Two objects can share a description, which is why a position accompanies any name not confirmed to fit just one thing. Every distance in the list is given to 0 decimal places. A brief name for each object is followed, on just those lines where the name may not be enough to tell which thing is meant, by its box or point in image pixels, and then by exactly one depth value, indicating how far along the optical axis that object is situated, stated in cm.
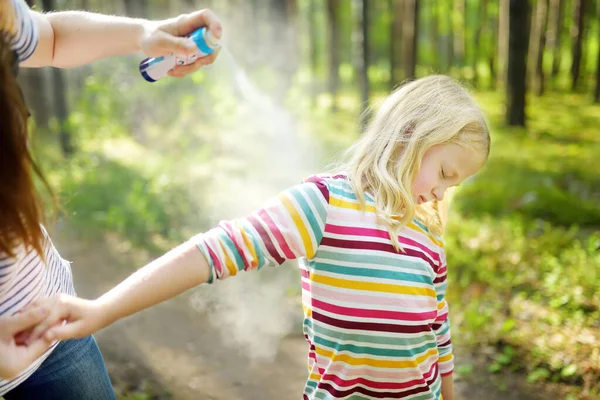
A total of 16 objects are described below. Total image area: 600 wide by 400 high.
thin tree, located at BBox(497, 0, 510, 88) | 1064
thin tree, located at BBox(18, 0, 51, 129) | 1123
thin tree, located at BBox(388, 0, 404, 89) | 1459
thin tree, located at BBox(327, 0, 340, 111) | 1462
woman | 119
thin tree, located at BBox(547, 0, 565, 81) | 1530
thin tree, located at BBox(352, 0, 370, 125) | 979
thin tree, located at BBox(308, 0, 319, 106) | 1545
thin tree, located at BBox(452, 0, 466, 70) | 2015
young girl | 141
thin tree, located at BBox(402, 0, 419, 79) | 1190
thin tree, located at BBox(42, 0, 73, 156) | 785
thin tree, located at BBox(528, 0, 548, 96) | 1355
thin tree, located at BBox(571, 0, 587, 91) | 1344
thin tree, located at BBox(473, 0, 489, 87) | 2076
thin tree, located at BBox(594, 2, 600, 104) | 1279
